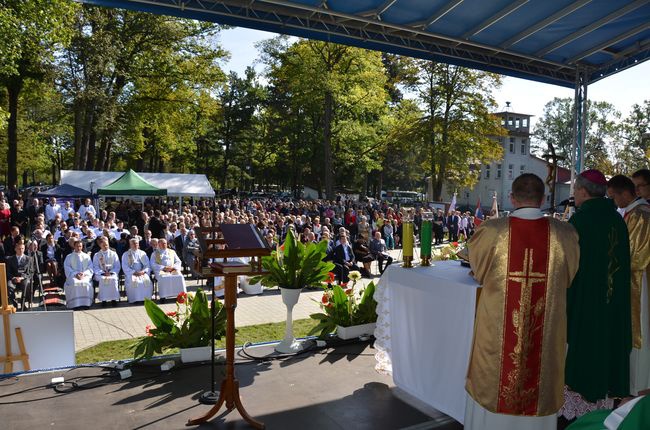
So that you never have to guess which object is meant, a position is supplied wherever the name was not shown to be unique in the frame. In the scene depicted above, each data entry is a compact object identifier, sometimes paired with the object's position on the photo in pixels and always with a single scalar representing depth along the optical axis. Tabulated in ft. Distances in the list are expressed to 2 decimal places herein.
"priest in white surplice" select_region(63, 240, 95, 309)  32.89
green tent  58.29
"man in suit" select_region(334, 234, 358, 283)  41.81
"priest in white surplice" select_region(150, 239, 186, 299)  35.76
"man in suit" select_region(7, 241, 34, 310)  30.30
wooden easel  16.89
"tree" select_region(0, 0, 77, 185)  53.72
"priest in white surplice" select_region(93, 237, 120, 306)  34.14
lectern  13.03
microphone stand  14.49
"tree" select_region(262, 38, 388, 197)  93.76
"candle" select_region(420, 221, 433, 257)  15.66
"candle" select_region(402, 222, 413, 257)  15.77
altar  13.03
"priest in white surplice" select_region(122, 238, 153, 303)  35.04
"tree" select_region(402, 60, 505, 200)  105.40
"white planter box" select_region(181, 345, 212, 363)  17.62
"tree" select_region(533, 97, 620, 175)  191.38
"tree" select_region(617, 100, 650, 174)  170.50
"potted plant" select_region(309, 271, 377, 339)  20.29
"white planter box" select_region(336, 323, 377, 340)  20.18
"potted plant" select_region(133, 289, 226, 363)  17.42
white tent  71.05
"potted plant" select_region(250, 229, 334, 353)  19.79
